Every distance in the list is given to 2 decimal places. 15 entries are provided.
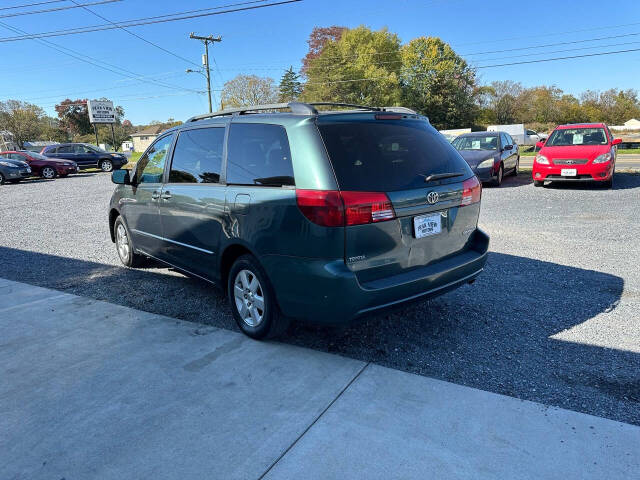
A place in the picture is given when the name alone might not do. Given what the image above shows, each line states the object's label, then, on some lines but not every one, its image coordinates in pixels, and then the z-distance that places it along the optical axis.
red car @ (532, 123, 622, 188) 10.66
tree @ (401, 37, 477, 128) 61.69
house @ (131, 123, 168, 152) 91.64
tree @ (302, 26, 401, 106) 60.84
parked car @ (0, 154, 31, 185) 20.11
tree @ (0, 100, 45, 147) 71.38
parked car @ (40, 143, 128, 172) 24.42
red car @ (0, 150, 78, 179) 22.25
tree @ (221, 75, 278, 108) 58.06
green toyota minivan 2.86
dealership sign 52.29
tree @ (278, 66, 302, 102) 70.41
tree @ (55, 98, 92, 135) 86.88
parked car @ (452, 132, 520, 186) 12.18
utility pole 39.55
